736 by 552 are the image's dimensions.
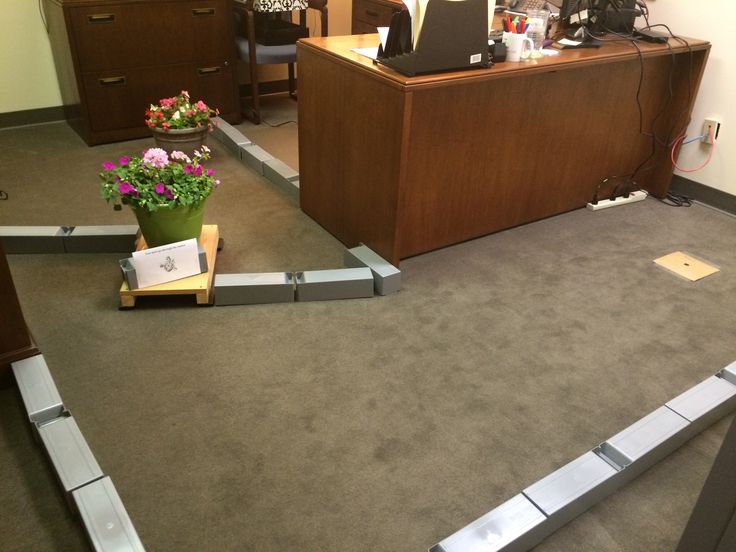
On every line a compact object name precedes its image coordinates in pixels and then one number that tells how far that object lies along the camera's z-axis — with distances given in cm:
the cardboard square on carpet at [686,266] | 250
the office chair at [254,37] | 362
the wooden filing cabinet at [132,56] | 327
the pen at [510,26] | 236
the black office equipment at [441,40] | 204
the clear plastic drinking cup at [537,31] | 243
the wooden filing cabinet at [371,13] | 347
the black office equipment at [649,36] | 276
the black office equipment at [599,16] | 272
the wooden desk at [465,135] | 222
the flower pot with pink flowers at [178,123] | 306
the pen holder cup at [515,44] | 232
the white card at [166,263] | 207
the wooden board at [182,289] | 210
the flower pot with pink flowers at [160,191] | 209
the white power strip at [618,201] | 302
